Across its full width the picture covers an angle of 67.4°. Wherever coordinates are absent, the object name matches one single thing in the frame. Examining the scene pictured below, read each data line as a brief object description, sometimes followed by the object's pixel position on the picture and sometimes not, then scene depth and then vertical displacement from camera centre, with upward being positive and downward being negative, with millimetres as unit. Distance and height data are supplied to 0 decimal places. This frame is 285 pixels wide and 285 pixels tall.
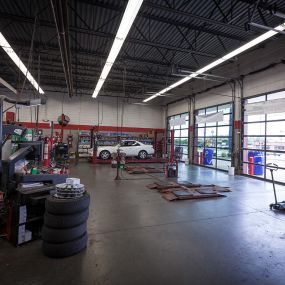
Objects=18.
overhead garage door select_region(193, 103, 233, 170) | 10570 +304
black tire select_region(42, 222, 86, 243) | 2523 -1153
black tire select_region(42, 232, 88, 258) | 2516 -1319
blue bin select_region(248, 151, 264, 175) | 9133 -818
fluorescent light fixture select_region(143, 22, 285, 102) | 4680 +2532
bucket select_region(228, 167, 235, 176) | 9391 -1267
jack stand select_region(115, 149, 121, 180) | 7741 -860
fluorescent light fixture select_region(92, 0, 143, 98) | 3953 +2529
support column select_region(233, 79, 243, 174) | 9430 +729
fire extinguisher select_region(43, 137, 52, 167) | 6036 -477
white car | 13389 -624
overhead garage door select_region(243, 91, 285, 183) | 7816 +466
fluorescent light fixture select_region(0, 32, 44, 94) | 5526 +2551
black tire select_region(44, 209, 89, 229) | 2537 -989
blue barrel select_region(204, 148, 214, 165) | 12075 -811
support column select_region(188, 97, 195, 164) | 13273 +921
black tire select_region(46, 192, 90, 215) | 2537 -812
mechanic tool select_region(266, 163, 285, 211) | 4527 -1314
